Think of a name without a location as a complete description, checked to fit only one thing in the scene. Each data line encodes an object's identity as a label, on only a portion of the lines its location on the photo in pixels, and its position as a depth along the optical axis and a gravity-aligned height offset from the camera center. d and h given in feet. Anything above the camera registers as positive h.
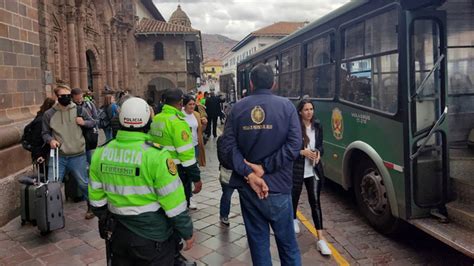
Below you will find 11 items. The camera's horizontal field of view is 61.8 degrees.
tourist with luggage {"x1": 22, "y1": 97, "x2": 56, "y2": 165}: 17.01 -1.11
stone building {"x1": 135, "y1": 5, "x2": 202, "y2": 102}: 104.32 +15.20
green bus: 13.65 -0.28
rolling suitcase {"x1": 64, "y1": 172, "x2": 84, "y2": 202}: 21.16 -4.06
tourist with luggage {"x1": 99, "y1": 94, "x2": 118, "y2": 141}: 28.76 +0.11
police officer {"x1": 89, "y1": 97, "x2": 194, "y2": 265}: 7.76 -1.59
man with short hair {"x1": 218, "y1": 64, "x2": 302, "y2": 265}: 9.57 -1.23
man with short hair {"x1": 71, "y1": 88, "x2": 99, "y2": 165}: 17.70 +0.05
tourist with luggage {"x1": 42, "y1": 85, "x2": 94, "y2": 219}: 16.79 -0.77
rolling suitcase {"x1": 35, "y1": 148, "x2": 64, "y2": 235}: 15.40 -3.59
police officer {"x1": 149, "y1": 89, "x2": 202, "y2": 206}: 12.32 -0.80
